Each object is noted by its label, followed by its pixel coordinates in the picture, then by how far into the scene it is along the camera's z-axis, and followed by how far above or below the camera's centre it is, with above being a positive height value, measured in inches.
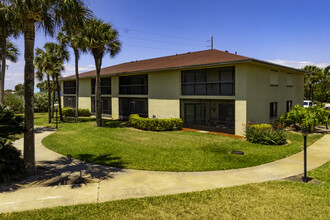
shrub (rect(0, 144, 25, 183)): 310.2 -86.8
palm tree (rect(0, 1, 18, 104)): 336.7 +137.2
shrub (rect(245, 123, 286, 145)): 544.1 -73.2
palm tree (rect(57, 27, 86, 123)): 745.8 +232.5
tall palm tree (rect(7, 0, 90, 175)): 320.8 +96.6
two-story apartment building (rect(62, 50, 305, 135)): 652.7 +60.9
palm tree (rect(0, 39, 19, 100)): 930.7 +230.7
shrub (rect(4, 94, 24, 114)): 1302.9 +23.1
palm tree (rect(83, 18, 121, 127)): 738.8 +220.6
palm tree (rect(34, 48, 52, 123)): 904.9 +177.5
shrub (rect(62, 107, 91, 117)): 1227.0 -33.9
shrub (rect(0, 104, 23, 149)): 308.3 -26.0
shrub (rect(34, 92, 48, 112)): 1481.3 +26.2
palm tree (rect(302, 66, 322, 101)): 1582.2 +220.9
